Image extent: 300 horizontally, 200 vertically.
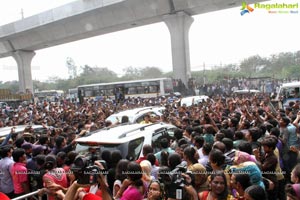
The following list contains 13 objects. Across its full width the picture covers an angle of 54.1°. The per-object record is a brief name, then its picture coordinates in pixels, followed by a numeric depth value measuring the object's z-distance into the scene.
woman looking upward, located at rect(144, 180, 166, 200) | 2.92
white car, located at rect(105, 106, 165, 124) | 9.92
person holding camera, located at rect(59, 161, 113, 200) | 2.88
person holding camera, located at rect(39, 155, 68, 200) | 3.57
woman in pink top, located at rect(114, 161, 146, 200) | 3.03
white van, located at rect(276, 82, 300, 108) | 13.23
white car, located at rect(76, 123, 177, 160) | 4.87
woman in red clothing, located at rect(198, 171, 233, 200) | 2.91
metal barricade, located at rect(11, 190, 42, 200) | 3.89
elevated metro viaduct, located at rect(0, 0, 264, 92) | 23.95
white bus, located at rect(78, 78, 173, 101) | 27.33
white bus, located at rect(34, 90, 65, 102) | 52.09
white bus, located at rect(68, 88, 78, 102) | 42.91
